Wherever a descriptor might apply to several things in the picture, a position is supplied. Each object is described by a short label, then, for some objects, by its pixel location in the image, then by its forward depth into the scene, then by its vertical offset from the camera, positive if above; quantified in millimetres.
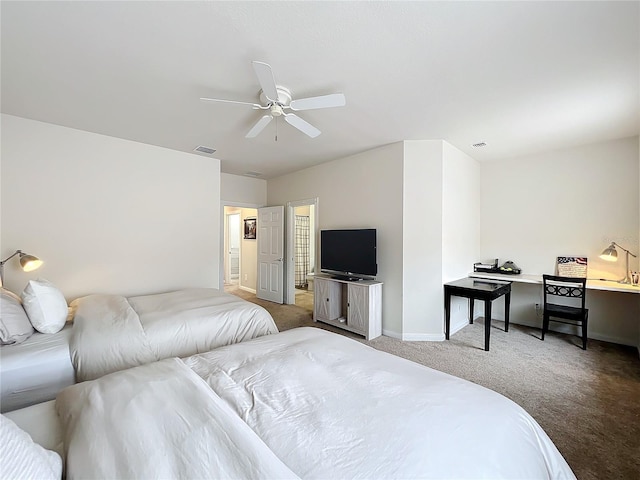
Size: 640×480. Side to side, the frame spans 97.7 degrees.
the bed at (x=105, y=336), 1792 -770
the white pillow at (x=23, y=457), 704 -590
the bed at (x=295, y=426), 852 -686
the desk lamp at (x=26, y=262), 2604 -247
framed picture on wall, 6648 +223
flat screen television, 3941 -233
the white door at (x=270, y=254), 5625 -339
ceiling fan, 1894 +1082
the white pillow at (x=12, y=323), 1894 -604
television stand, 3770 -980
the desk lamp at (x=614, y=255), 3520 -215
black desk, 3296 -677
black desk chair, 3318 -741
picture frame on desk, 3836 -400
